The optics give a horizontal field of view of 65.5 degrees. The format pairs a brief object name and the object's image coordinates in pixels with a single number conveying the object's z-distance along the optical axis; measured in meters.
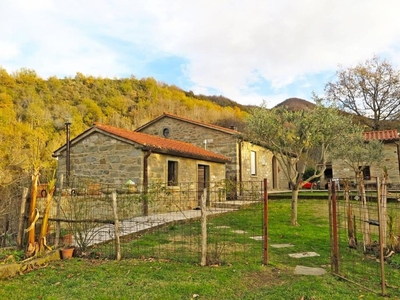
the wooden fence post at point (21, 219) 6.30
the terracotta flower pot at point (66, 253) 6.24
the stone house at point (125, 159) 12.58
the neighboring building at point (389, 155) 21.92
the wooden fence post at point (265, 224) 5.58
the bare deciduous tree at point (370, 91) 30.67
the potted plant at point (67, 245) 6.26
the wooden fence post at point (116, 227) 6.04
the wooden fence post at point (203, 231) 5.55
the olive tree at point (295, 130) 9.80
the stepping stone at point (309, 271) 4.98
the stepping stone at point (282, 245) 7.05
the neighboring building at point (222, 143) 18.38
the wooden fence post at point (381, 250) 4.02
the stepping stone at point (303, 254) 6.11
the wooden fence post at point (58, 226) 6.52
